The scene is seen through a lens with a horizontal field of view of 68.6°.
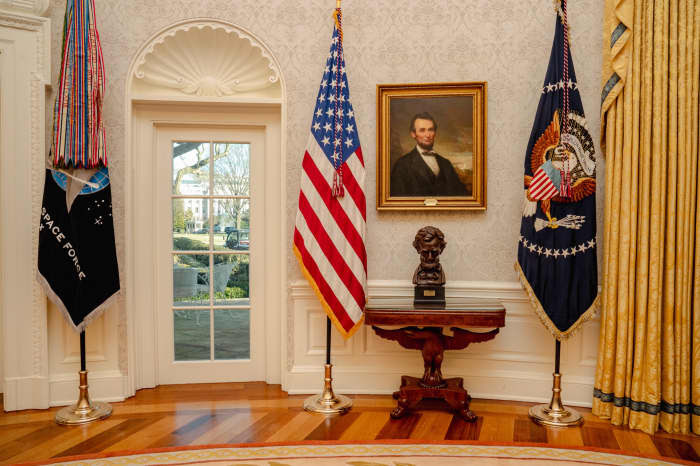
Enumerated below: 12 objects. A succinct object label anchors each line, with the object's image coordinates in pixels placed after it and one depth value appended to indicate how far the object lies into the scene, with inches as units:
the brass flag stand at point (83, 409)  137.9
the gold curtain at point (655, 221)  128.8
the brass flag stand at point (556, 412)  135.2
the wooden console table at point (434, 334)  134.4
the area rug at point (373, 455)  113.5
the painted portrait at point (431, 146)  153.3
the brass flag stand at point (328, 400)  144.3
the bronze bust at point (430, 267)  142.6
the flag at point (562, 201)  136.1
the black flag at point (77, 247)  137.6
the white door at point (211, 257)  168.4
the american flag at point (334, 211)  144.0
